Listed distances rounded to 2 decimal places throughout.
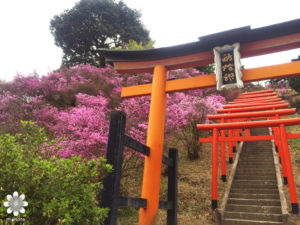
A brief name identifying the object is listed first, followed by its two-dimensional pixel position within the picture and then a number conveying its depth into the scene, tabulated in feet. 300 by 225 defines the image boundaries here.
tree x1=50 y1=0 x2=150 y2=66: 68.69
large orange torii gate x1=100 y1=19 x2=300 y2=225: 15.11
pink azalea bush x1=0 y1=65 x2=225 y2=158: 23.66
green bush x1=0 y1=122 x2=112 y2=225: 6.48
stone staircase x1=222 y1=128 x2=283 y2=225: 22.22
